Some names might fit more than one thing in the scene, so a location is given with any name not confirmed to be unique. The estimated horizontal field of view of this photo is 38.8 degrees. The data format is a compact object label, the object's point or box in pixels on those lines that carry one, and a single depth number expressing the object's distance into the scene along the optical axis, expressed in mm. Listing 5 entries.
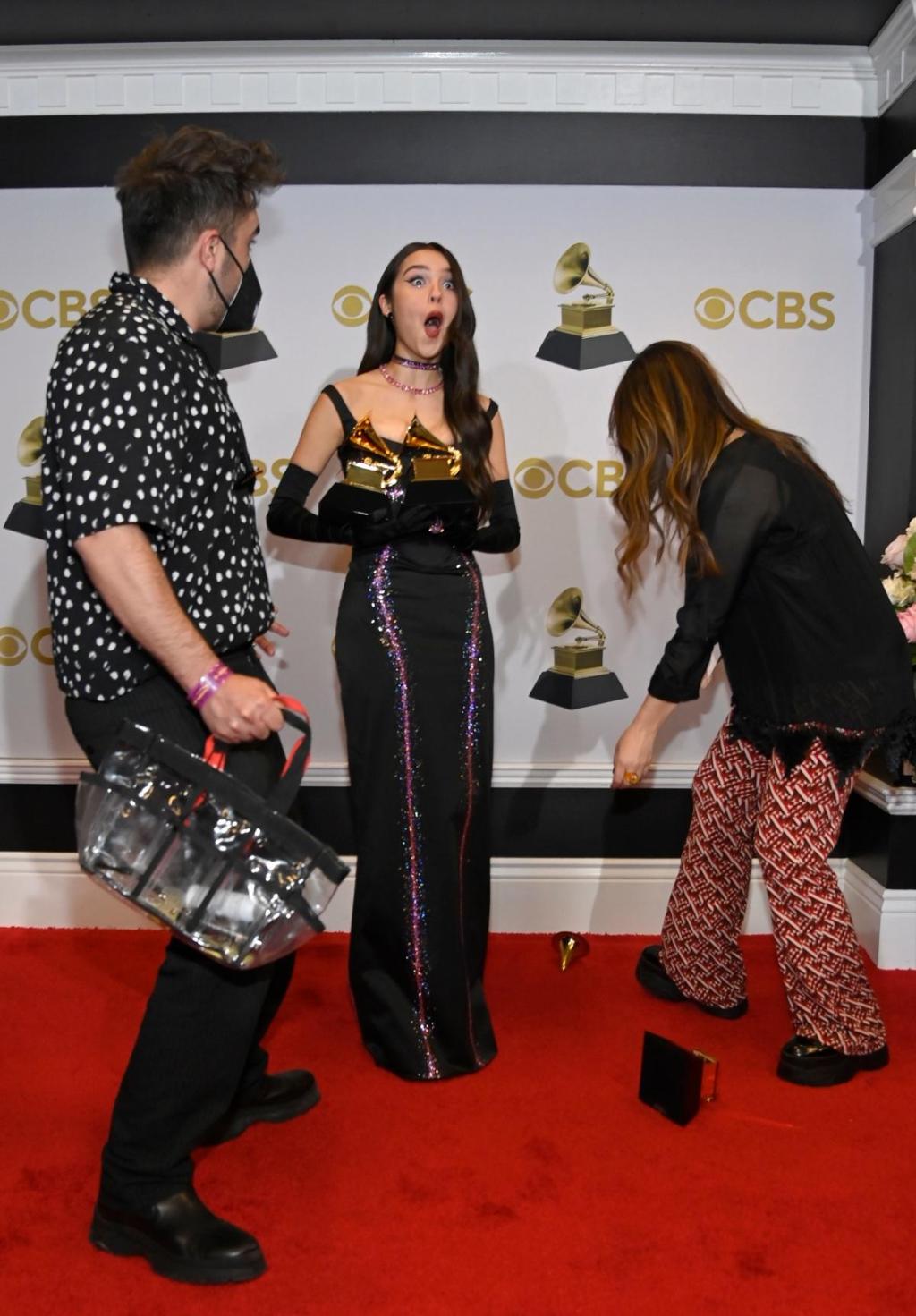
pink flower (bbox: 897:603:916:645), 3104
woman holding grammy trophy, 2799
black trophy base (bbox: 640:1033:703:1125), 2572
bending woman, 2590
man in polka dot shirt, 1874
